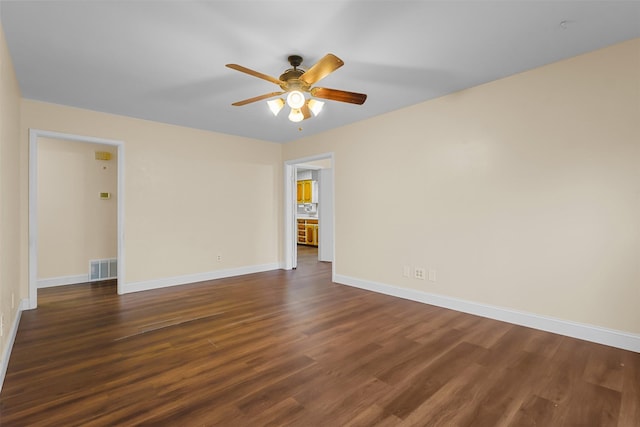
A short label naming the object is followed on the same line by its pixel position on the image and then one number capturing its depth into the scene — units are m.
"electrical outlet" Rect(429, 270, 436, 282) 3.60
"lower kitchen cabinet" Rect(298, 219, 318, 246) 9.02
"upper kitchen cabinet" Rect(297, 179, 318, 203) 9.28
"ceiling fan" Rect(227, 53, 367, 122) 2.19
